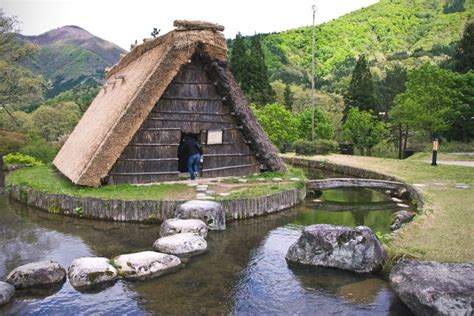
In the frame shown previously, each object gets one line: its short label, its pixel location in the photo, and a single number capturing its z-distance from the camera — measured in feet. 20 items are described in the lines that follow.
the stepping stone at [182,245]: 29.58
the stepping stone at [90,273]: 24.62
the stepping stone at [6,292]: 22.08
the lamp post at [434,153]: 64.95
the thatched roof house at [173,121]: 42.83
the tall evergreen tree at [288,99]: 145.18
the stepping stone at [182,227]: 32.78
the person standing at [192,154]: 49.39
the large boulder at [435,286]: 17.89
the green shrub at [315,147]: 96.43
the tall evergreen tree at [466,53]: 106.63
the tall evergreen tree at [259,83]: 138.63
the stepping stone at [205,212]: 35.53
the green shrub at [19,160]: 76.28
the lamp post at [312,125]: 100.53
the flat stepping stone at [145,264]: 25.55
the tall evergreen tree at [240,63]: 142.41
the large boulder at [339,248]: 25.71
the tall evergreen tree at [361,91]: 120.37
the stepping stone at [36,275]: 24.21
